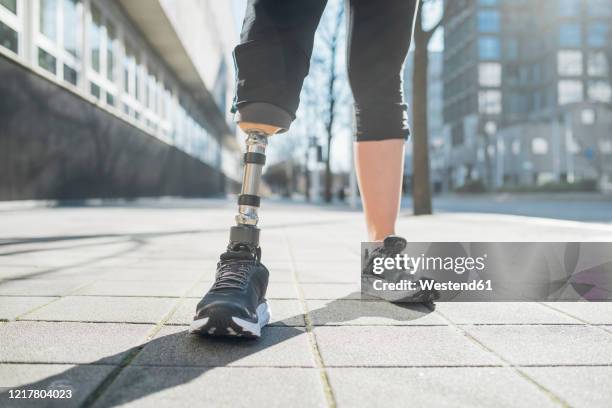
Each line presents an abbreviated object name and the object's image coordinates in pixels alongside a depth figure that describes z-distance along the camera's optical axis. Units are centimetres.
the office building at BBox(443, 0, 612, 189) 5131
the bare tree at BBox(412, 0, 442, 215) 923
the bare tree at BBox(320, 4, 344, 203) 2123
